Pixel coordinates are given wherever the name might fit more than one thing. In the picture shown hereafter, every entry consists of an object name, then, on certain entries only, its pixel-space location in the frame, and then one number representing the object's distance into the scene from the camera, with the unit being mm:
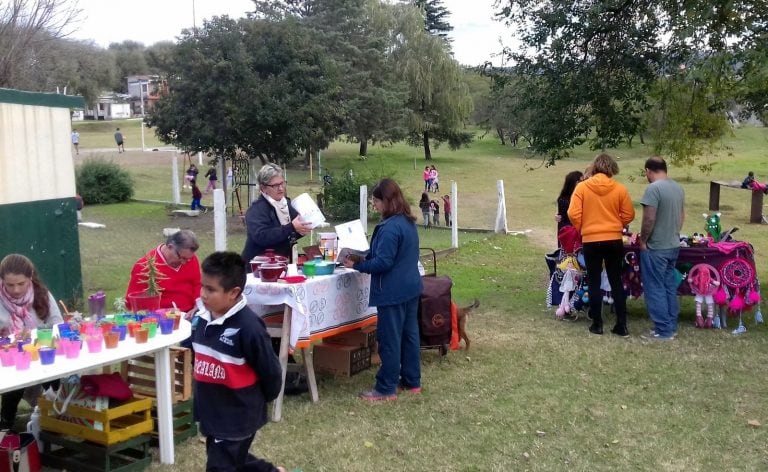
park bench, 19281
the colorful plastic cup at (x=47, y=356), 4035
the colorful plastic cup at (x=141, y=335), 4500
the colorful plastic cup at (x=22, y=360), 3963
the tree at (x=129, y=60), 84875
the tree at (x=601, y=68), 9422
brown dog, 7211
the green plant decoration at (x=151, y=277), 5367
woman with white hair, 5945
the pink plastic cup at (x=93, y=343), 4277
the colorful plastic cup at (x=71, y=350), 4168
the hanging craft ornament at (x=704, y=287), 7836
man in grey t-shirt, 7496
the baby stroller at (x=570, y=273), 8422
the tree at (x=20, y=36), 18250
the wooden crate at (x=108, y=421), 4453
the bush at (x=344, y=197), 18656
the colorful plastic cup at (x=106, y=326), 4398
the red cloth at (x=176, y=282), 5672
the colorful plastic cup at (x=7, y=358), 3984
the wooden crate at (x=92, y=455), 4469
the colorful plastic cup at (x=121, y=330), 4453
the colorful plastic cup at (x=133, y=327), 4535
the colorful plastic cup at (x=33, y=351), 4078
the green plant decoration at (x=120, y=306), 5016
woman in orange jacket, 7543
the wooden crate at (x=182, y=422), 5110
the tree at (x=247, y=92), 17484
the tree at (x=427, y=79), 39188
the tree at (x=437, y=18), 55750
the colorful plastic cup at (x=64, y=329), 4371
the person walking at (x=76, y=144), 37619
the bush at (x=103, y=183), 23438
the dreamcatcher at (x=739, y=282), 7797
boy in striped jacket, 3512
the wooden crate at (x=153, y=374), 5220
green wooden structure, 7781
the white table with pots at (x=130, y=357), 3847
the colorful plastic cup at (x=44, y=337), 4246
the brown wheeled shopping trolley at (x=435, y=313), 6562
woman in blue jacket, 5652
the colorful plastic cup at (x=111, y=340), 4340
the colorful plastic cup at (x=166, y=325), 4683
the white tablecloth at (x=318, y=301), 5461
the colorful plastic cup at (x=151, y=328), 4577
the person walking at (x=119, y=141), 39594
